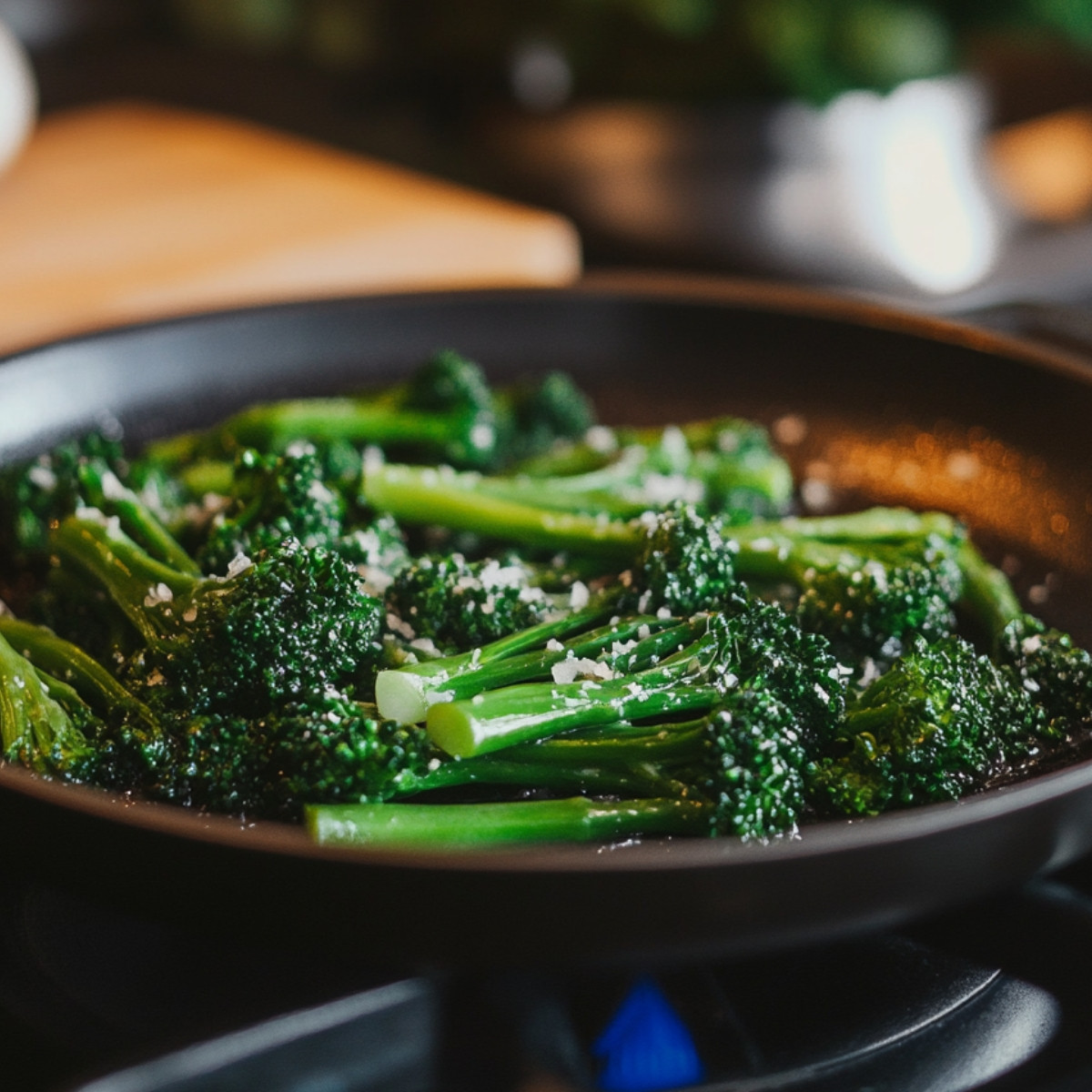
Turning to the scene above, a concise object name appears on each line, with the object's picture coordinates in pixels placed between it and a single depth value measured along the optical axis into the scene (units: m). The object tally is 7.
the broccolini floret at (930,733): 0.65
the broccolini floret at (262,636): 0.65
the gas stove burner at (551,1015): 0.59
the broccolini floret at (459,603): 0.69
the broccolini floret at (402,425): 0.80
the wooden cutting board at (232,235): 1.08
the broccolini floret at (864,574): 0.70
